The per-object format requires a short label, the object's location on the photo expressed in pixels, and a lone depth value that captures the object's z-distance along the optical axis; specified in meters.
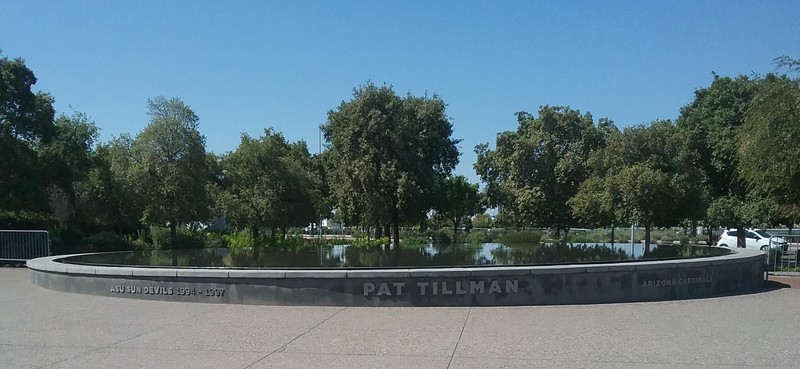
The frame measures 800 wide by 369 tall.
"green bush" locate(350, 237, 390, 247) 26.86
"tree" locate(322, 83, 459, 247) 27.16
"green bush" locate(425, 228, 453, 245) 30.31
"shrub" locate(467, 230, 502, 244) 30.88
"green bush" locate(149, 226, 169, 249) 28.66
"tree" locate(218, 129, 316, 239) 27.02
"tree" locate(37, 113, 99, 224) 24.20
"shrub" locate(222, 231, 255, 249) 28.61
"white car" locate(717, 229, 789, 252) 33.94
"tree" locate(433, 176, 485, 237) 29.56
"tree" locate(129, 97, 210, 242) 26.73
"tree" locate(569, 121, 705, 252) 22.70
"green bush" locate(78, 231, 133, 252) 24.88
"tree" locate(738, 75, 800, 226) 17.89
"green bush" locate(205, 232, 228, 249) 29.83
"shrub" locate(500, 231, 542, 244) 25.02
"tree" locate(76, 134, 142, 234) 28.34
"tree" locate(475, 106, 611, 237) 29.95
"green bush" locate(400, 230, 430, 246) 28.66
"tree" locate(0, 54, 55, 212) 22.50
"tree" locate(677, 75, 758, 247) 31.47
